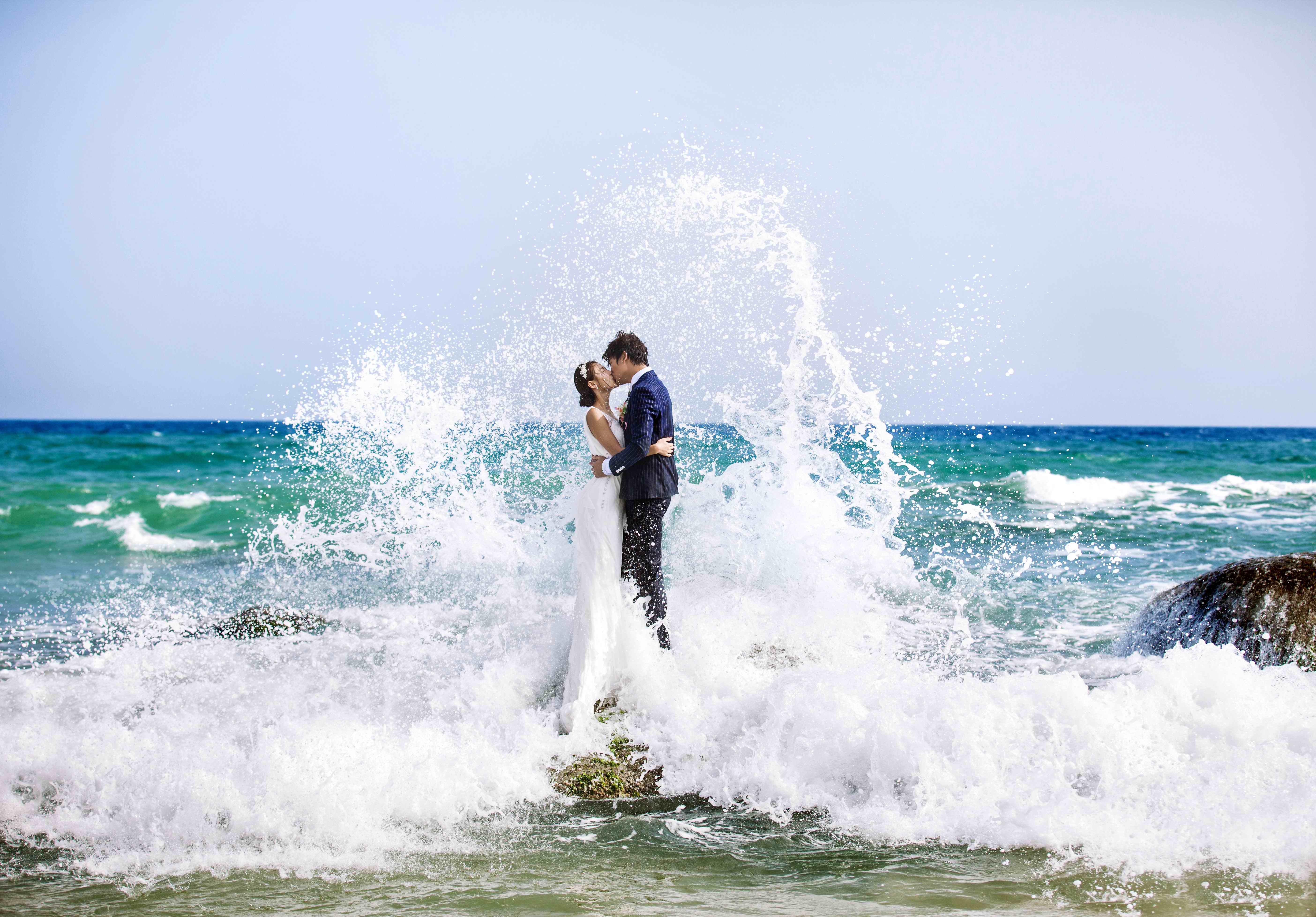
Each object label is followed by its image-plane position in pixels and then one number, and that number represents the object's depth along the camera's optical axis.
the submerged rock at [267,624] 8.98
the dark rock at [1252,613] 6.79
